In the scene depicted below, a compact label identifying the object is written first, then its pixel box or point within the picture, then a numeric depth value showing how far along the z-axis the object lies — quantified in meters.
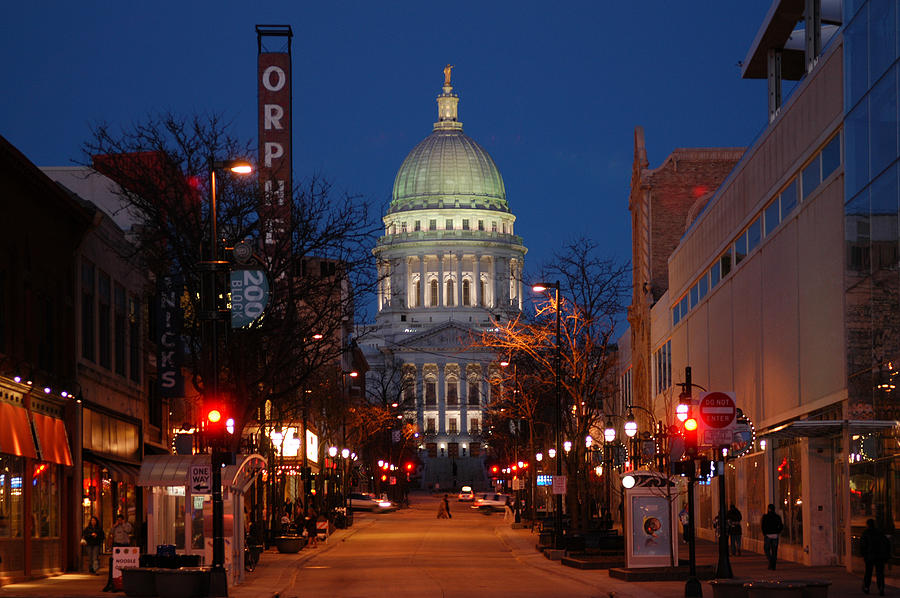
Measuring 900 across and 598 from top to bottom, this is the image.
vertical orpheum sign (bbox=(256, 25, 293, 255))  60.66
